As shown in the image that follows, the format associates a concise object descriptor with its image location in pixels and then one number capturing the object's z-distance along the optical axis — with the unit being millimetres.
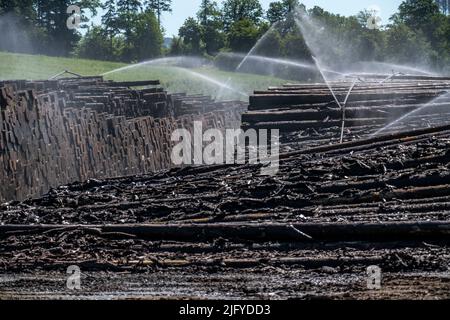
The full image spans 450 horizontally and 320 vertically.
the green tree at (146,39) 75000
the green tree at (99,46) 75688
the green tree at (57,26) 76438
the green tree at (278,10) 73688
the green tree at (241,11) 75000
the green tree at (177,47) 72812
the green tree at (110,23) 79375
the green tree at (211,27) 72562
